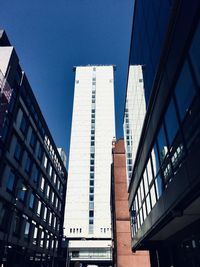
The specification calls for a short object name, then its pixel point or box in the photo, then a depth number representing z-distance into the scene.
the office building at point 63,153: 91.97
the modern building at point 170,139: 6.86
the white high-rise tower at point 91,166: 68.00
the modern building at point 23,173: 25.31
